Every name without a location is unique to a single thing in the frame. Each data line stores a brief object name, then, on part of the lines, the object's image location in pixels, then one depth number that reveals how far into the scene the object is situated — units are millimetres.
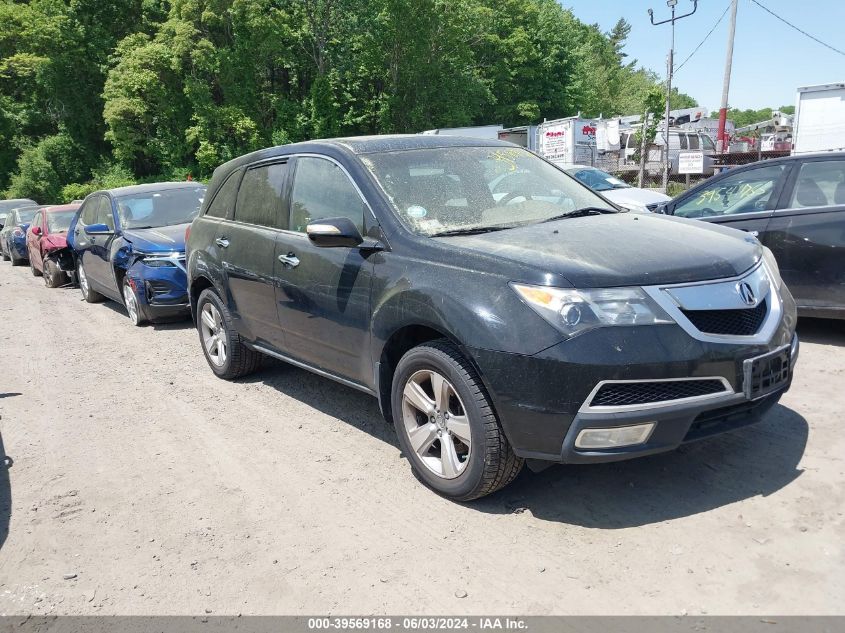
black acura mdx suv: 3002
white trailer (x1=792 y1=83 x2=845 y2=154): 20688
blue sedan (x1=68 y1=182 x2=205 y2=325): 8367
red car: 12570
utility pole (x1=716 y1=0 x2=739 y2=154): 21856
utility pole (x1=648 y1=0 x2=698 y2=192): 19422
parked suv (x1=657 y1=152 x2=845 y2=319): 5617
